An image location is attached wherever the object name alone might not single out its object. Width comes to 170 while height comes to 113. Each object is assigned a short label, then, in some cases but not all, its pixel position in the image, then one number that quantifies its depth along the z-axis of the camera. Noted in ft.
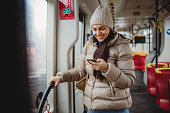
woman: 3.85
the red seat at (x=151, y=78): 13.29
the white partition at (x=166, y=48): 18.33
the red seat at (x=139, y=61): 31.01
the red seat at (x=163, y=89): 9.91
